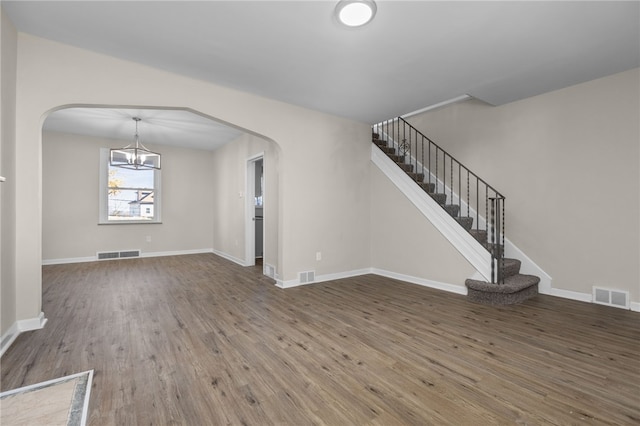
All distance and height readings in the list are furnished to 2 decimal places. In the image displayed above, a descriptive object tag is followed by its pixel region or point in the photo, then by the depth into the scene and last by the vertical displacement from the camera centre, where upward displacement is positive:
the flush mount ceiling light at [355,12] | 2.08 +1.52
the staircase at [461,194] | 3.44 +0.30
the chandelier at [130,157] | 5.21 +1.05
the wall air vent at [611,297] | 3.18 -0.97
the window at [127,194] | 6.30 +0.41
